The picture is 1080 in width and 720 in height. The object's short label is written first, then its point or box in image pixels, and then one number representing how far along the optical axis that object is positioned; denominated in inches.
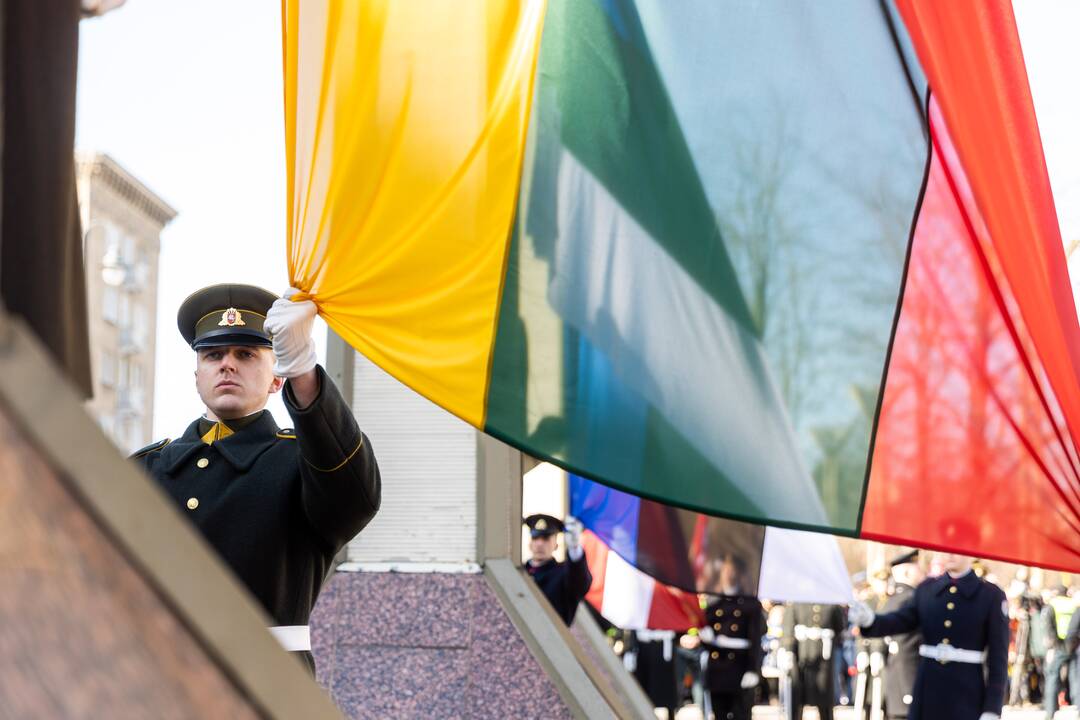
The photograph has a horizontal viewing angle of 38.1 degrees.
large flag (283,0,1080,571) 137.0
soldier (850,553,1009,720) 353.1
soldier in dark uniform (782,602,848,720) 617.6
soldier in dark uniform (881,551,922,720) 418.0
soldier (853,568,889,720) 697.6
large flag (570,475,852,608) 298.2
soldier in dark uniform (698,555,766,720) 502.9
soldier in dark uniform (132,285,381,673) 115.3
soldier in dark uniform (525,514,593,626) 325.7
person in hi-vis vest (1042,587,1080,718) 691.4
